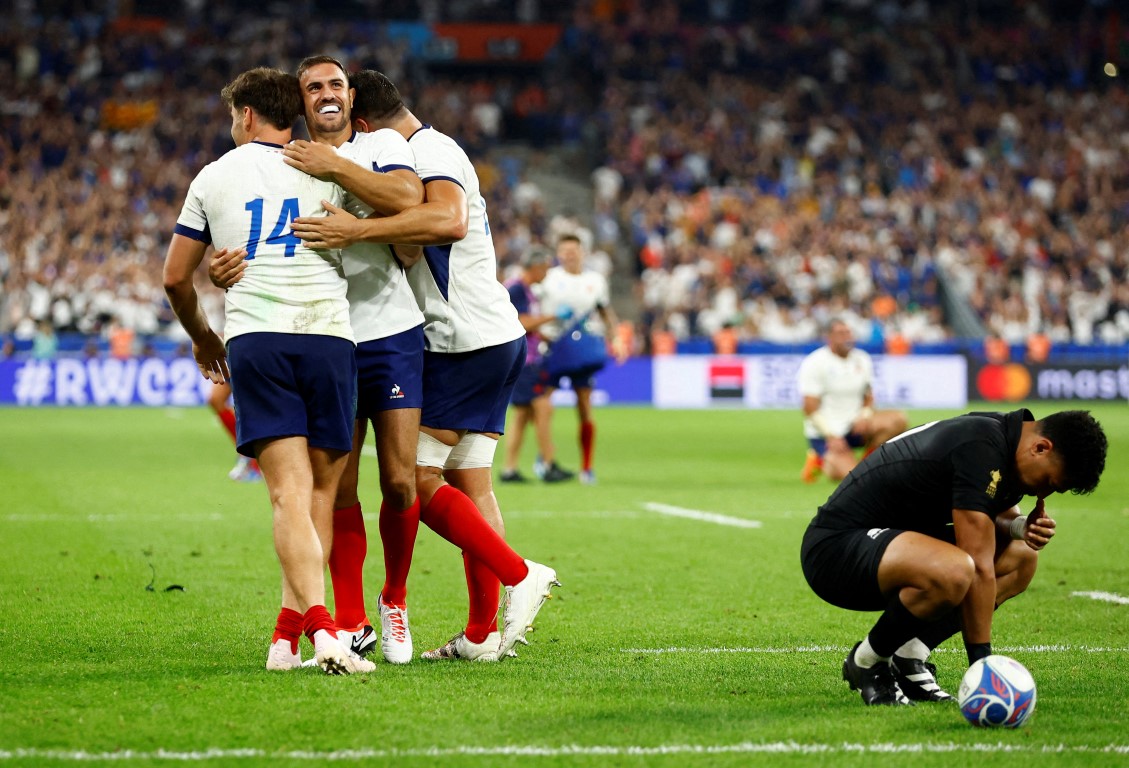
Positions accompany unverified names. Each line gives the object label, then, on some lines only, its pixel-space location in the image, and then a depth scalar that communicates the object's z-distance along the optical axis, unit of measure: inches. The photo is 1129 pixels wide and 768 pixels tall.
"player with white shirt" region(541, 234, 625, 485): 1209.4
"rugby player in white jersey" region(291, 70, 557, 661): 480.4
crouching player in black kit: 406.0
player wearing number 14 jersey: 445.7
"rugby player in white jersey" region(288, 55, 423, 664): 462.9
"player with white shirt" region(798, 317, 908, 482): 1208.8
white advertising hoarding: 2284.7
